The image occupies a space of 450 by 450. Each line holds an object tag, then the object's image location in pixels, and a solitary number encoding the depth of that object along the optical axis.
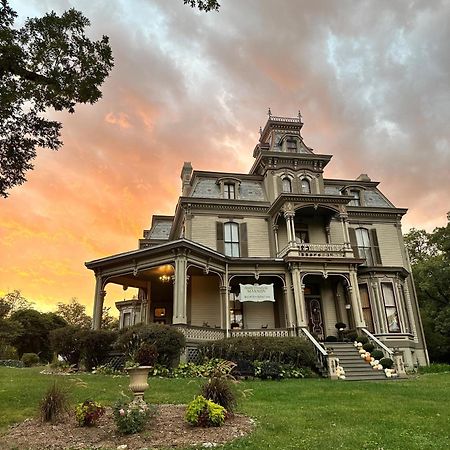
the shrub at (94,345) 15.82
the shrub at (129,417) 5.97
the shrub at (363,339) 17.80
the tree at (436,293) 30.06
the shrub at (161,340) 14.50
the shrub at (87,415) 6.44
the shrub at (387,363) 15.38
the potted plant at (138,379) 6.98
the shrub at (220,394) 7.00
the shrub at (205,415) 6.26
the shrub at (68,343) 16.00
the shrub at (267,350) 15.23
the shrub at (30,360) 31.53
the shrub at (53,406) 6.77
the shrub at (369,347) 17.03
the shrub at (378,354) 16.17
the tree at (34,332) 46.66
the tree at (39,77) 8.52
